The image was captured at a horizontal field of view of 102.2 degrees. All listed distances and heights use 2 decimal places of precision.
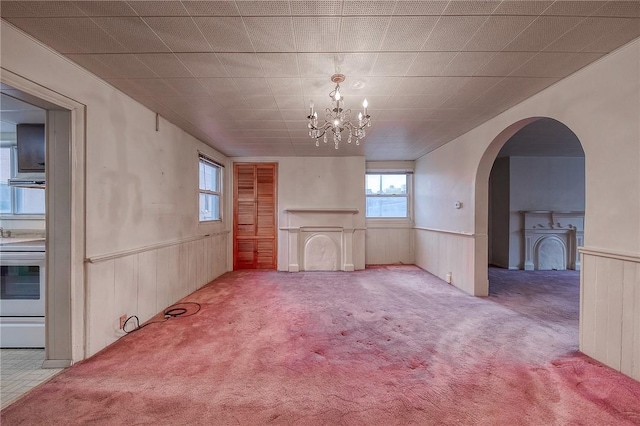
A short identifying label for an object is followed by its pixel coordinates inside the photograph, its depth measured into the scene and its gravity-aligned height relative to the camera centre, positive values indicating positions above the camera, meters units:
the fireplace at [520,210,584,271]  5.48 -0.60
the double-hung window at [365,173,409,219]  6.00 +0.32
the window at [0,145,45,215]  3.26 +0.18
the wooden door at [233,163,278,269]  5.42 -0.13
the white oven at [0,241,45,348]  2.16 -0.75
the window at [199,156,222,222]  4.47 +0.38
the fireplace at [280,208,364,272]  5.32 -0.58
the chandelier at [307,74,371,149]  2.25 +0.88
